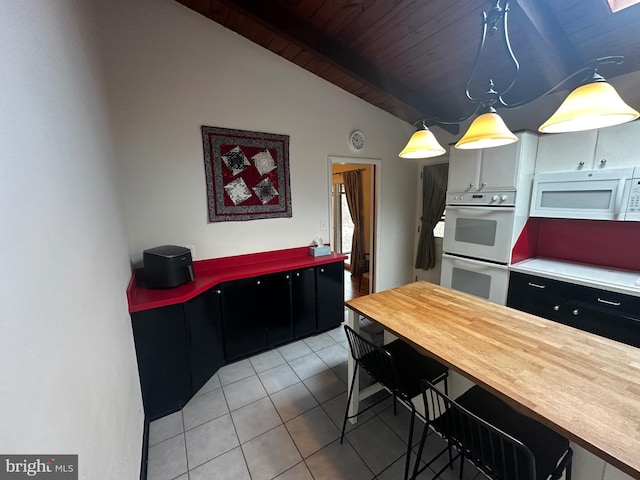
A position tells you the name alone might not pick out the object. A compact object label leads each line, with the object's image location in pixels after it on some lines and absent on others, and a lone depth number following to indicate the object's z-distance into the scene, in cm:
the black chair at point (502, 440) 91
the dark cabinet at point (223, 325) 183
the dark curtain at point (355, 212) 484
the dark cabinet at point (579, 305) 180
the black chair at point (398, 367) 138
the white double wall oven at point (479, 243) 244
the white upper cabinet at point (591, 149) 187
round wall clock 319
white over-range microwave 187
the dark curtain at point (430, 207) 356
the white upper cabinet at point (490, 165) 230
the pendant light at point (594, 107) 94
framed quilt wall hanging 242
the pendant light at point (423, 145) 156
